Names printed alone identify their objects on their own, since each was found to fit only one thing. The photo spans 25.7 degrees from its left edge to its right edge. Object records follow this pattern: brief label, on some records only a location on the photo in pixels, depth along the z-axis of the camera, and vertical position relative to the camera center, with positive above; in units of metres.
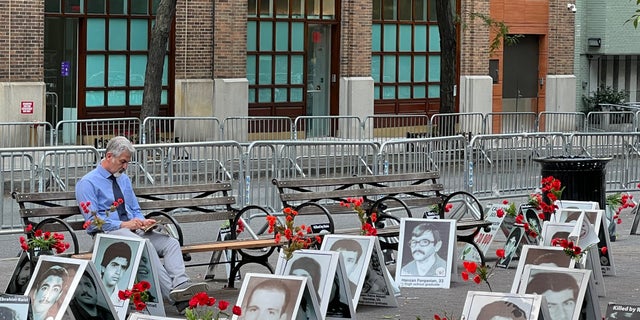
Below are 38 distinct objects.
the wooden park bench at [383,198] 13.46 -1.09
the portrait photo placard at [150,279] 10.57 -1.45
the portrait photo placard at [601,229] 13.05 -1.30
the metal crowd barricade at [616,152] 20.84 -0.90
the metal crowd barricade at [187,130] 27.72 -0.87
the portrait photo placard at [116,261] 10.46 -1.31
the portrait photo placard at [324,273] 10.38 -1.37
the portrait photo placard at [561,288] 9.45 -1.33
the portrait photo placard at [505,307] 8.43 -1.31
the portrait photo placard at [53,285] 9.27 -1.33
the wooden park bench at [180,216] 11.81 -1.11
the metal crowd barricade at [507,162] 19.02 -0.98
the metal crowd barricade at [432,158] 18.20 -0.89
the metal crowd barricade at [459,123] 30.48 -0.73
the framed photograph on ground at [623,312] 8.42 -1.33
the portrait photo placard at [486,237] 13.97 -1.52
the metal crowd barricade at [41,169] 16.09 -0.96
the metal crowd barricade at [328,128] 31.73 -0.90
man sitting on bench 11.19 -1.06
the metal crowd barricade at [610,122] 35.06 -0.77
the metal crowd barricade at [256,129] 29.36 -0.87
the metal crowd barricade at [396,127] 32.12 -0.89
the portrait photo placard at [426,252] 12.70 -1.48
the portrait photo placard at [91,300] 9.58 -1.46
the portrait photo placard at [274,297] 9.15 -1.37
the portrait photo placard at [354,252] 11.34 -1.33
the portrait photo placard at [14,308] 8.66 -1.37
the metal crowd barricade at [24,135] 26.33 -0.93
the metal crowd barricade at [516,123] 33.80 -0.78
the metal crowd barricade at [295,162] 17.41 -0.95
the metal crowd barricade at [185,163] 16.72 -0.92
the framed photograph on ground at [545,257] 10.68 -1.27
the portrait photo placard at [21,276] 10.79 -1.47
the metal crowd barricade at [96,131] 27.03 -0.87
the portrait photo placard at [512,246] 13.68 -1.53
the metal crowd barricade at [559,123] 34.88 -0.79
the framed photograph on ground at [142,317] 8.09 -1.34
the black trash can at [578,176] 15.51 -0.94
